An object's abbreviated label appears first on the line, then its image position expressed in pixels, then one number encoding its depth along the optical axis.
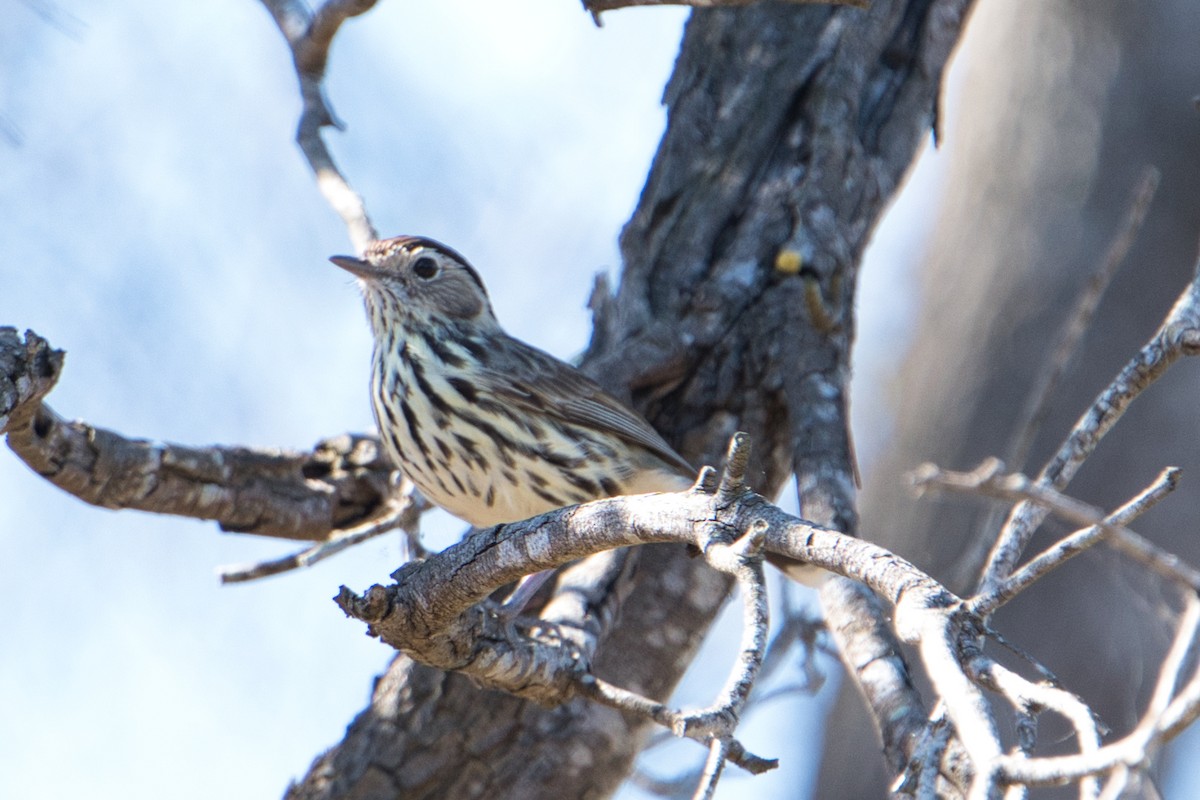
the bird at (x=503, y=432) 9.09
